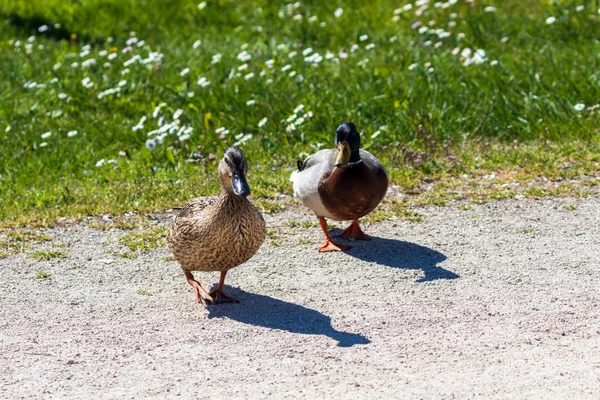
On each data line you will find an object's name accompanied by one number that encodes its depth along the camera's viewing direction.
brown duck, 10.49
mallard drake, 12.55
